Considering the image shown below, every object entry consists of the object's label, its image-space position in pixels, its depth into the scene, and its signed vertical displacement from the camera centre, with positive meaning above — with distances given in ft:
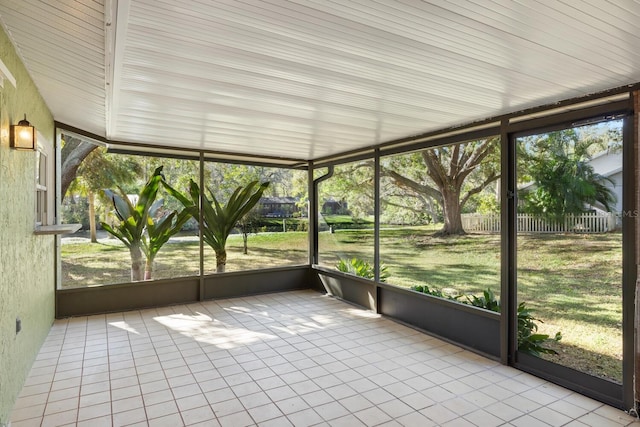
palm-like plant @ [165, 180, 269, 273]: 20.47 +0.29
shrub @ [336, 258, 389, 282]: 20.71 -3.12
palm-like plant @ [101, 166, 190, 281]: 19.20 -0.50
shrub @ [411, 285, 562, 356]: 11.47 -3.94
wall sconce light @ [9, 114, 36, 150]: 8.86 +2.01
